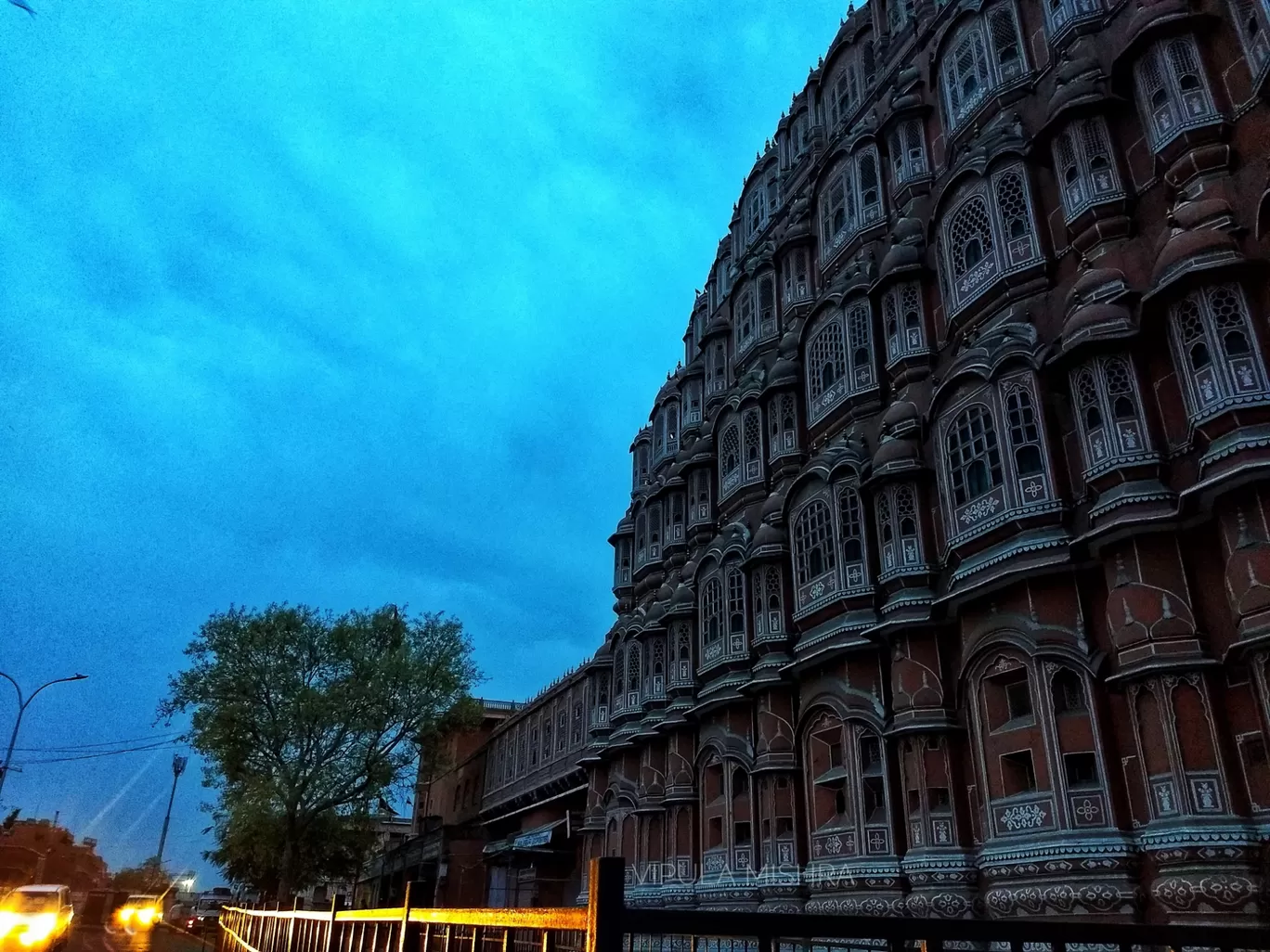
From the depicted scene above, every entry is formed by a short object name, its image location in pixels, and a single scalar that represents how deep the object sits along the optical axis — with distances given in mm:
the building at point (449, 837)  42969
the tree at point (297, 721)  33656
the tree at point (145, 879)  76250
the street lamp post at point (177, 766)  71625
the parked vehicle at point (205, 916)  41312
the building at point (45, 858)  55625
